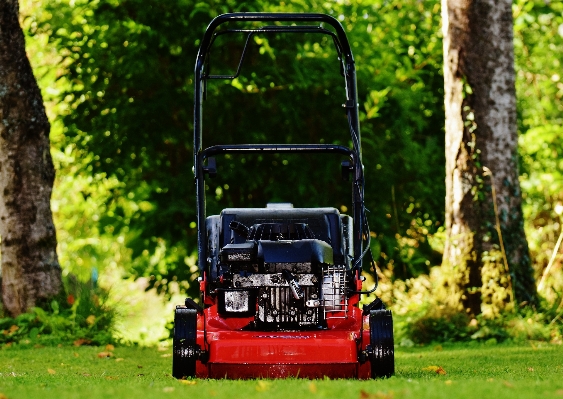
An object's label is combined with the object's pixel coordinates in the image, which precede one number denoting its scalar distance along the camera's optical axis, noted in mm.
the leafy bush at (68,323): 20484
